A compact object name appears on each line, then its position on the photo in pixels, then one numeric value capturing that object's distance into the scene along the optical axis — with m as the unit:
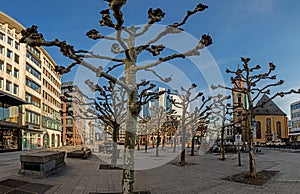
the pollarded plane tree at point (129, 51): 5.34
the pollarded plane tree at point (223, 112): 23.20
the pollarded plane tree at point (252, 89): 12.95
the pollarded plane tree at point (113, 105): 15.95
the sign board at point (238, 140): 18.49
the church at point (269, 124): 90.94
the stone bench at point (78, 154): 21.75
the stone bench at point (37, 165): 11.23
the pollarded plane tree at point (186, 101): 20.73
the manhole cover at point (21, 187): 8.60
